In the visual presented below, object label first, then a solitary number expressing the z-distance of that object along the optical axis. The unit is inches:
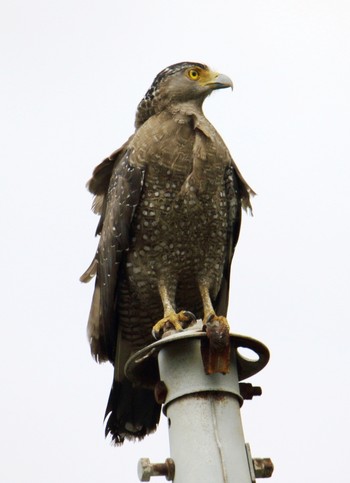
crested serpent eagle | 588.7
